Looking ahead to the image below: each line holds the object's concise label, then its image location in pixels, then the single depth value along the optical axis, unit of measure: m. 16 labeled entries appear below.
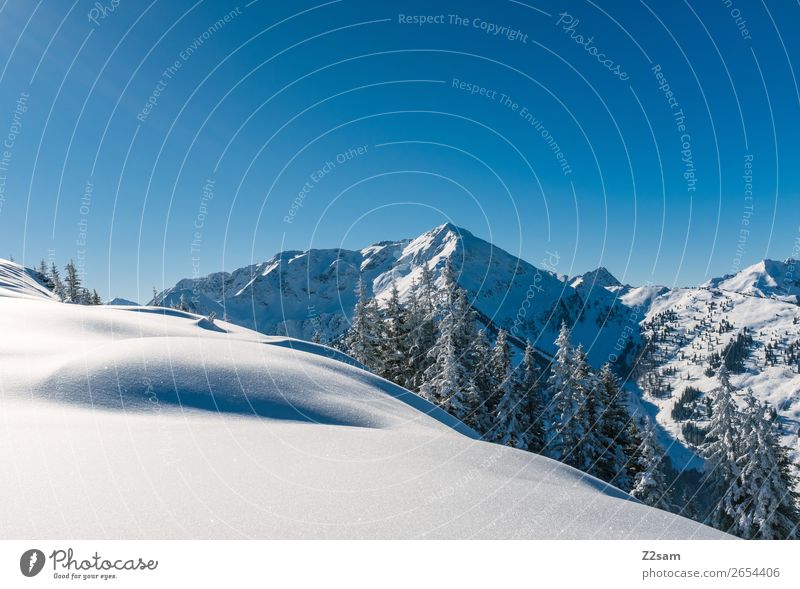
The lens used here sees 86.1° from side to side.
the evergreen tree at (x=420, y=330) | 36.34
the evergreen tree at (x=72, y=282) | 80.75
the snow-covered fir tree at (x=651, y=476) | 25.45
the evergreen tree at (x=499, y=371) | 30.47
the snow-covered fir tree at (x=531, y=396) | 31.38
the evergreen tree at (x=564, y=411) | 28.88
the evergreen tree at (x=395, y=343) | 37.59
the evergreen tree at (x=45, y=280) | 82.72
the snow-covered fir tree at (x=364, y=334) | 39.88
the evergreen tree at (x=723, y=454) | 25.16
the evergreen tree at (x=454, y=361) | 27.50
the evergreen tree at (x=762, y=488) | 22.50
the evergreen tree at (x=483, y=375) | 30.08
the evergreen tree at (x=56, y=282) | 80.89
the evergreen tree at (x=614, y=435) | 29.14
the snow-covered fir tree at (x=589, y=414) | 28.77
